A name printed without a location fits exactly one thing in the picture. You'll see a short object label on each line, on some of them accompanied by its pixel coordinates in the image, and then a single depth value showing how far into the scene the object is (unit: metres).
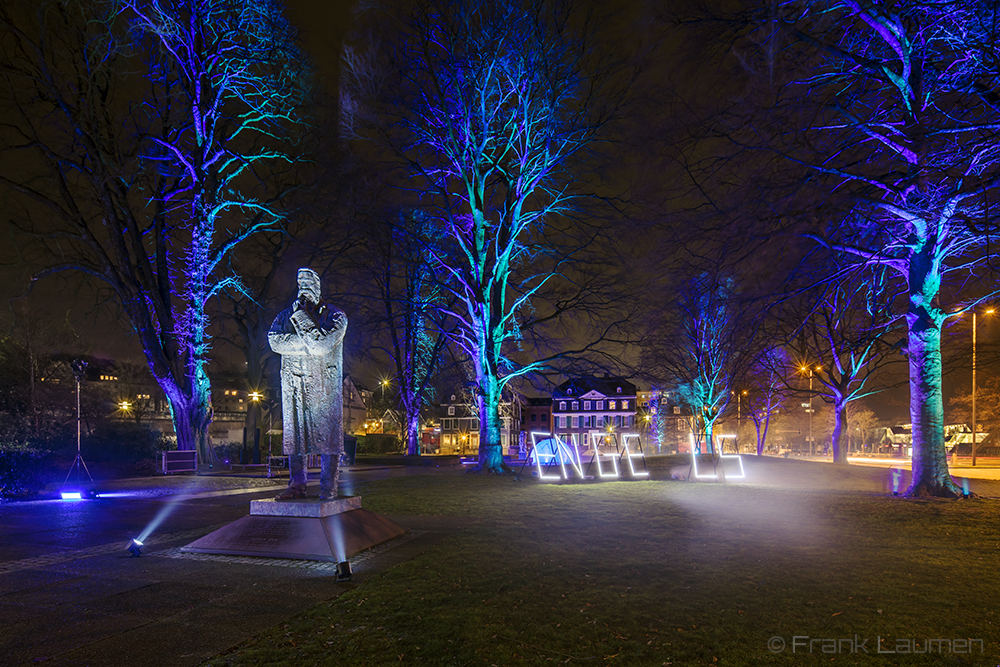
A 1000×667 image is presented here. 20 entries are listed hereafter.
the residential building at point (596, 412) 82.69
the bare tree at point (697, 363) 34.92
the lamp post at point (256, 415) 25.01
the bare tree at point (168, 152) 19.53
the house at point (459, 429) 84.06
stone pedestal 7.02
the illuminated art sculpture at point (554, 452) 20.75
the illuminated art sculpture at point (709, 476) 18.34
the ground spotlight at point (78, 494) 14.14
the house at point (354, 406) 77.75
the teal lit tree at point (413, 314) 20.86
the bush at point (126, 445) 24.45
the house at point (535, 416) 91.88
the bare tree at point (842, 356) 25.59
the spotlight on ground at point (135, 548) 7.12
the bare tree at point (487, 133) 18.91
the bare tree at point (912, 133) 9.74
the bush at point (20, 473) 14.31
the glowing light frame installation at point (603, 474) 20.17
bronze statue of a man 7.81
